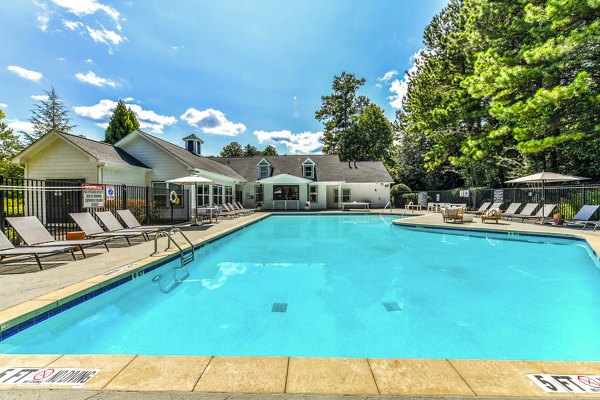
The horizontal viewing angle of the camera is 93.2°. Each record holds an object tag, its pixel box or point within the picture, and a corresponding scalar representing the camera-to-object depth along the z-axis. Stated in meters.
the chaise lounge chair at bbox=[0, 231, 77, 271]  5.27
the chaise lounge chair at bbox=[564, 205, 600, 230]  11.55
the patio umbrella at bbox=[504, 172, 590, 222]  12.61
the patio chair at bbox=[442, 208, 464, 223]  14.07
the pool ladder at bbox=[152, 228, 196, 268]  7.09
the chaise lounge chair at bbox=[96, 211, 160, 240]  8.62
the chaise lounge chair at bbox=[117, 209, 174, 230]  9.71
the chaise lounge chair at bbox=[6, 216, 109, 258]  6.04
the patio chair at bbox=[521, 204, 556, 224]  12.86
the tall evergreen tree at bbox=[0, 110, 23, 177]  21.97
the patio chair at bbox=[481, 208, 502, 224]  13.45
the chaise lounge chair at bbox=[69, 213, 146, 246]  7.80
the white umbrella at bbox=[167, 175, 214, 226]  13.11
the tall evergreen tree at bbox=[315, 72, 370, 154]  44.19
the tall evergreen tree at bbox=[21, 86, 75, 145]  37.31
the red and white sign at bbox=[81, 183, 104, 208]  9.20
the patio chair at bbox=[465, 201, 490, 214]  17.34
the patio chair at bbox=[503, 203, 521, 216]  15.56
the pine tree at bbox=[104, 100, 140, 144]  36.38
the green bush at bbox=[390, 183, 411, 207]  29.29
